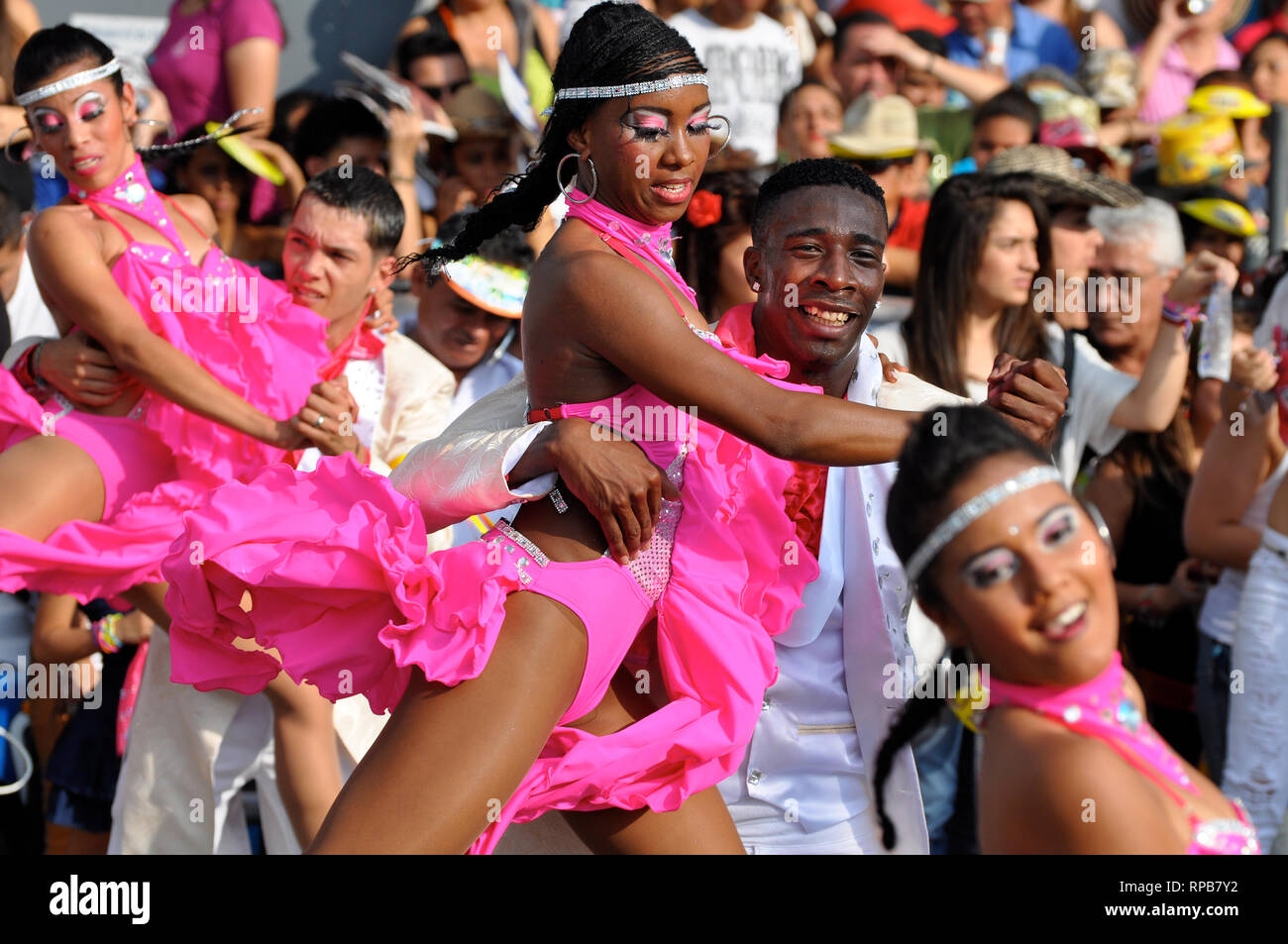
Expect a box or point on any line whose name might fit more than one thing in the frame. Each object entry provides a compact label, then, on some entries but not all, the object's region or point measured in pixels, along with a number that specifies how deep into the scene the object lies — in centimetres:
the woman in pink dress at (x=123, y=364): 369
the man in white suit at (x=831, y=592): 294
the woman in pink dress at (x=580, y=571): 245
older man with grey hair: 530
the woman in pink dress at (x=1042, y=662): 186
